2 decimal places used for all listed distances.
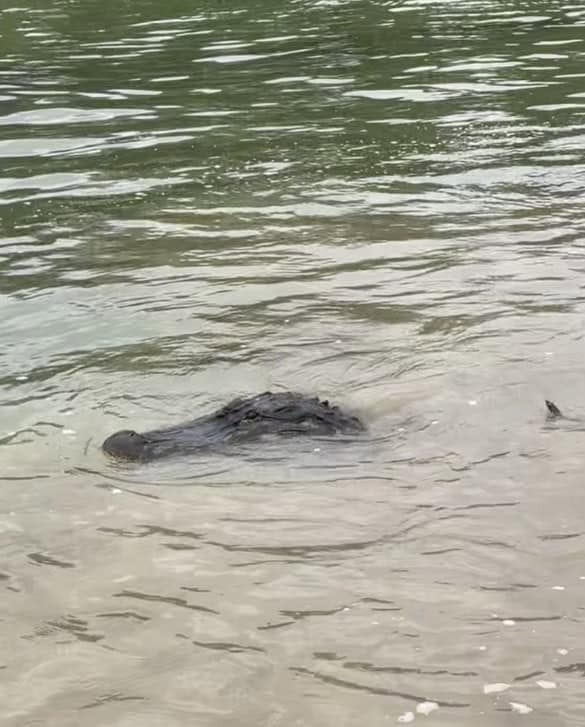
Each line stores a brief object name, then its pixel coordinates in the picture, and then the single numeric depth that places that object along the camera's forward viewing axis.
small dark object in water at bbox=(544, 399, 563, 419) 8.77
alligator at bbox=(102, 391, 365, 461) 8.34
